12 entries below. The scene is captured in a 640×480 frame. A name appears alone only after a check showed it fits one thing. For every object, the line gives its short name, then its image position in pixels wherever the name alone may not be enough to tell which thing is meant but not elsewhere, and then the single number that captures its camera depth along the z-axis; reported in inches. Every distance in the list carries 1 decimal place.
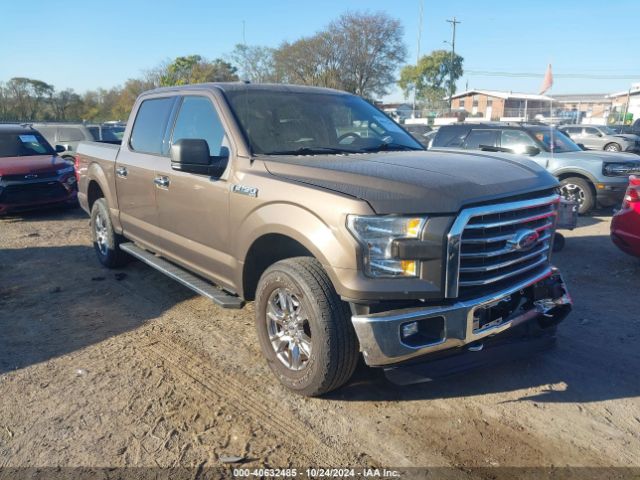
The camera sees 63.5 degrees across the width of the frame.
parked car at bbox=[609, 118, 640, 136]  1004.0
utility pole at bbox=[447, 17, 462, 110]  2068.8
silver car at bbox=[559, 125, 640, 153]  815.1
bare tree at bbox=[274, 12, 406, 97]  1488.7
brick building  1931.6
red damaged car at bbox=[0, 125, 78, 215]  360.2
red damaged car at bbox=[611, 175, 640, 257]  224.1
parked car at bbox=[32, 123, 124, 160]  565.9
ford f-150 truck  110.6
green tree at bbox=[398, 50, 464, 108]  2429.6
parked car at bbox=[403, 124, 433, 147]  1017.7
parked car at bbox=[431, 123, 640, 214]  379.6
